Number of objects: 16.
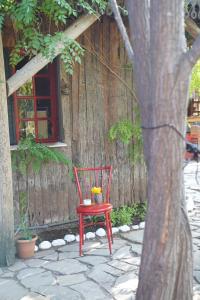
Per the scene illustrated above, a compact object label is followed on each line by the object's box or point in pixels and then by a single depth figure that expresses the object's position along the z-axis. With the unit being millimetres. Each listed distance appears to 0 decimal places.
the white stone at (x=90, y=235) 4301
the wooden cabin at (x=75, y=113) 4375
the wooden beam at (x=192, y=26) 4482
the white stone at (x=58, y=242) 4109
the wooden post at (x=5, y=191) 3455
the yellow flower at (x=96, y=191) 4065
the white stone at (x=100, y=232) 4375
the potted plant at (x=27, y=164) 3773
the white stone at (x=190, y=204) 5243
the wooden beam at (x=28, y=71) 3479
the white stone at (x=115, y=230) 4453
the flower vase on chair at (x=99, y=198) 4047
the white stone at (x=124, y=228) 4506
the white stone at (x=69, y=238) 4215
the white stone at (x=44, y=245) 4012
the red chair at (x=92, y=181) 4269
